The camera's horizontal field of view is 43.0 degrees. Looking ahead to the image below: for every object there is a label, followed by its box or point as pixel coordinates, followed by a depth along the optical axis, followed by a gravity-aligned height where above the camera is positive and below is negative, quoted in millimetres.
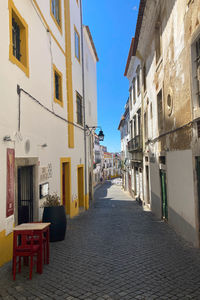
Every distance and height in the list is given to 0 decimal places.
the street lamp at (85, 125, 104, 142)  16356 +2021
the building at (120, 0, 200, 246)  6104 +1791
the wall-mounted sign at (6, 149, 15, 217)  5094 -290
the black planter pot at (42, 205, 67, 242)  6484 -1385
